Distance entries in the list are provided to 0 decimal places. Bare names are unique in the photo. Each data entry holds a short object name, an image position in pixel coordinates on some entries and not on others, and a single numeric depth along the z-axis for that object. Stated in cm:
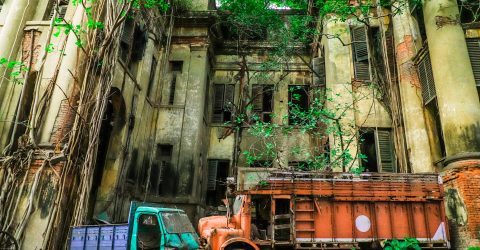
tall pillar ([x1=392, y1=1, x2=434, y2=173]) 1089
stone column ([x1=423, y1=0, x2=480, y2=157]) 906
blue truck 702
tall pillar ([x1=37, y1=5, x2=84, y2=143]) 938
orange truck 812
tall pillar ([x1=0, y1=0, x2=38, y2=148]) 1042
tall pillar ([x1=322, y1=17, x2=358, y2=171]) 1234
